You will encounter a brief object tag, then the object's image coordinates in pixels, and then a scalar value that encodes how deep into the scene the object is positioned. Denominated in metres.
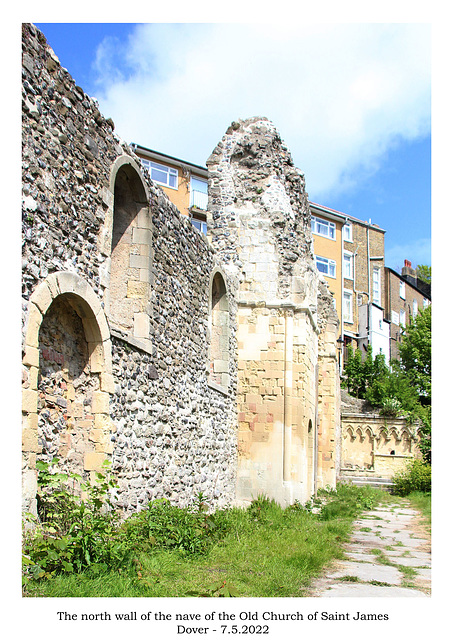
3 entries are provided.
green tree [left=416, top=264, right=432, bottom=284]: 46.96
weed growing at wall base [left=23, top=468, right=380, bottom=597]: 4.97
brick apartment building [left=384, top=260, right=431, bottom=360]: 42.78
